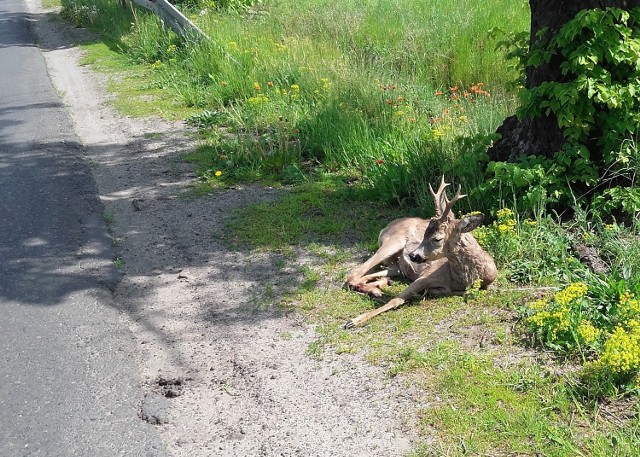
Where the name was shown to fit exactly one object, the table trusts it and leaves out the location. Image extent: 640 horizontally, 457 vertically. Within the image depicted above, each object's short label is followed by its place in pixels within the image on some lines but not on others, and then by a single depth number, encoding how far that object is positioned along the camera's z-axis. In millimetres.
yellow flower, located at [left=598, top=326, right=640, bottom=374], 4562
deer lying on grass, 5922
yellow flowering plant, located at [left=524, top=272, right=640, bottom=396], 4648
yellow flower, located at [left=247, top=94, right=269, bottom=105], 10523
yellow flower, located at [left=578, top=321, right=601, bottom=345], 4988
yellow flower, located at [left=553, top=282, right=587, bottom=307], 5184
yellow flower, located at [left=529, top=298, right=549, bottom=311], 5355
